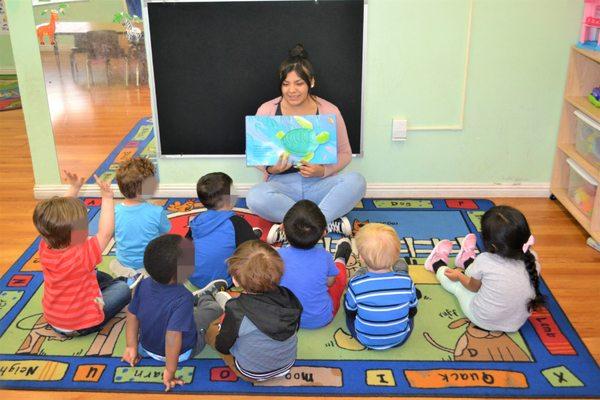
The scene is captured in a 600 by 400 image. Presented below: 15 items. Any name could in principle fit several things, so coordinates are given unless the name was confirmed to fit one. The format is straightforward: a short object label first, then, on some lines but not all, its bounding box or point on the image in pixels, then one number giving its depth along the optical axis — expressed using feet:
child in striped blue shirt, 8.84
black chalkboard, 12.80
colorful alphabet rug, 8.63
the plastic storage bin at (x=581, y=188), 12.56
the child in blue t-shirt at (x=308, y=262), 9.18
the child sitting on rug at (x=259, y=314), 8.04
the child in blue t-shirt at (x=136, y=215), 10.21
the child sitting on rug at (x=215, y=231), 10.42
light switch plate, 13.69
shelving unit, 12.16
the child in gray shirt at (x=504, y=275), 9.14
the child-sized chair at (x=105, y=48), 13.10
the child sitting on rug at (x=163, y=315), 7.93
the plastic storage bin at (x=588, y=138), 12.48
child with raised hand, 8.72
